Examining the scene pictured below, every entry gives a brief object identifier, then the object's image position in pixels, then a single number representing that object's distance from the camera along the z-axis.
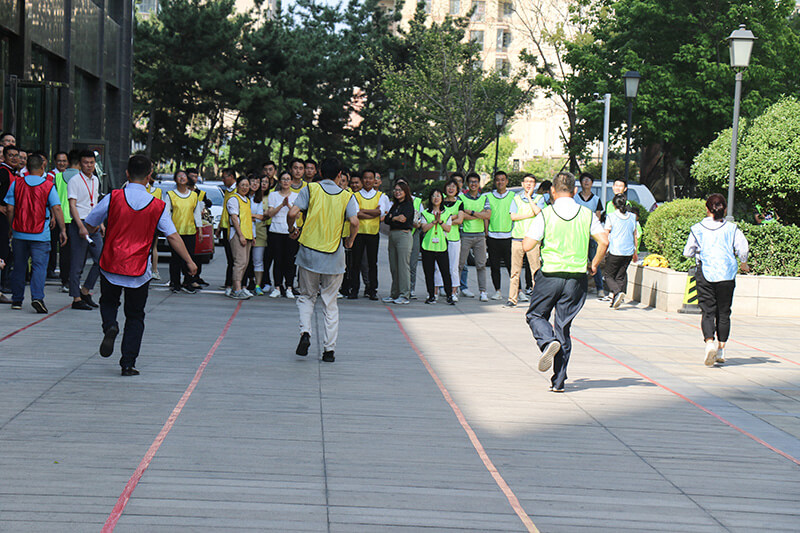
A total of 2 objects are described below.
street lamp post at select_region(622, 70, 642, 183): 23.56
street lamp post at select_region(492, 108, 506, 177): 36.03
